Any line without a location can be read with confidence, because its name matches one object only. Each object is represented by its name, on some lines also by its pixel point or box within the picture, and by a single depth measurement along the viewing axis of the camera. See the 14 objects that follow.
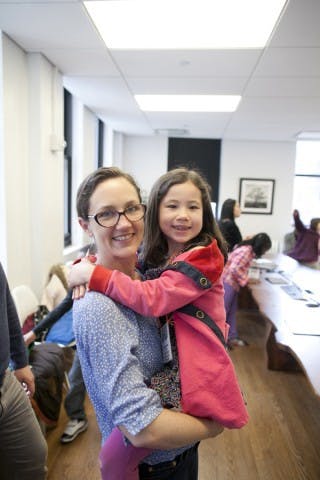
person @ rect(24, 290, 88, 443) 2.25
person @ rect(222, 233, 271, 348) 3.60
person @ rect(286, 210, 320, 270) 5.21
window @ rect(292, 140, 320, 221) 7.23
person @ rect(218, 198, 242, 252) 4.21
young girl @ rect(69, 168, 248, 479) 0.84
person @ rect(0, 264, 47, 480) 1.36
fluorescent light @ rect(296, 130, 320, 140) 5.77
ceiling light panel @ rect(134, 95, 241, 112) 4.00
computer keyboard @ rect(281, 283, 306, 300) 3.36
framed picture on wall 7.06
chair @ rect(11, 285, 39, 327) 2.72
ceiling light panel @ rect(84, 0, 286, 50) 2.01
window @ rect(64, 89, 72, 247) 4.71
